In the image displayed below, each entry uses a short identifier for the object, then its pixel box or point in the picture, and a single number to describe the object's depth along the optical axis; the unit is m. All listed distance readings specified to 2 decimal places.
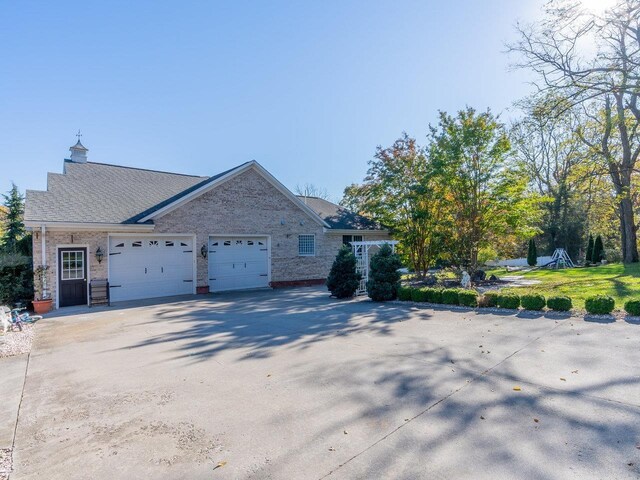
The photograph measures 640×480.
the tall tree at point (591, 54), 12.02
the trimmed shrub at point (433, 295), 10.97
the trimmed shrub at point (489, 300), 9.84
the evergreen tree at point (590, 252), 24.57
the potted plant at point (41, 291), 11.48
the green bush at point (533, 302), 9.02
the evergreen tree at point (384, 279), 12.08
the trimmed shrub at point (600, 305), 8.16
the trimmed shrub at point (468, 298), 10.18
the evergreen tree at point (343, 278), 13.13
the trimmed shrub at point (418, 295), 11.30
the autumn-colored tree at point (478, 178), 13.98
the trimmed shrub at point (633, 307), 7.89
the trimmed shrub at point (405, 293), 11.62
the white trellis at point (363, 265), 13.90
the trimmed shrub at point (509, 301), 9.44
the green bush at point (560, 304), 8.65
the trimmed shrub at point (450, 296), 10.55
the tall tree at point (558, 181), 27.71
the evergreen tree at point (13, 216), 15.98
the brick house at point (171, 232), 12.38
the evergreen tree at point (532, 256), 26.38
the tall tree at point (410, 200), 15.09
